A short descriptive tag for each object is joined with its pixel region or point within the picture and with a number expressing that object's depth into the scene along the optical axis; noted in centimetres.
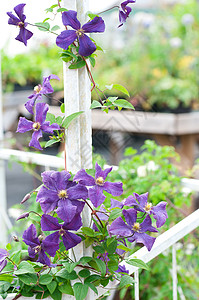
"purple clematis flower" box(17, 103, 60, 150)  117
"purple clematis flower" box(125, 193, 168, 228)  117
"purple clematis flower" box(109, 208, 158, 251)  117
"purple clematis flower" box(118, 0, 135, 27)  120
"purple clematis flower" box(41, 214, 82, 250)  115
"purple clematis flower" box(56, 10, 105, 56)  115
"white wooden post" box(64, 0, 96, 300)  121
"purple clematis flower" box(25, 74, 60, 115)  122
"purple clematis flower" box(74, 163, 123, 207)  113
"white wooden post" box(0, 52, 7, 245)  234
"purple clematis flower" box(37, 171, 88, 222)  113
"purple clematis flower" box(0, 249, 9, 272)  119
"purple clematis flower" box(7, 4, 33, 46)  116
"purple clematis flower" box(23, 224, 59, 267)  116
